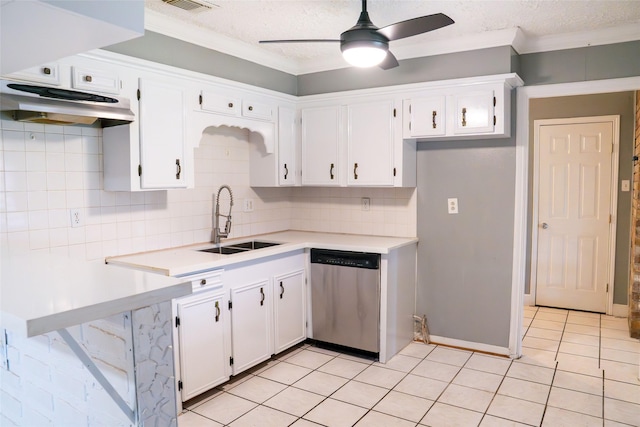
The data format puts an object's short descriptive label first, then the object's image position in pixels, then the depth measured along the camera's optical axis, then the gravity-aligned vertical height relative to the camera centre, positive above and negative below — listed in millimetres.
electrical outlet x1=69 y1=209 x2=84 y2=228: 2842 -179
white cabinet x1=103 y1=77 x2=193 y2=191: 2883 +281
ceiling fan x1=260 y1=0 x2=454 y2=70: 2490 +838
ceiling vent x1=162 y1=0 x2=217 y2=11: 2781 +1123
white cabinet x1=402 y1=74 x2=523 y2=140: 3465 +601
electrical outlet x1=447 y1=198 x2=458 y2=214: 3941 -155
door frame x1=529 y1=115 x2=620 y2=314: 4801 +163
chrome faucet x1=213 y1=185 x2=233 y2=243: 3724 -302
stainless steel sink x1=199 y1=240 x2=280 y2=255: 3717 -500
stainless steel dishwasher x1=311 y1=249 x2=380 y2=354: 3632 -902
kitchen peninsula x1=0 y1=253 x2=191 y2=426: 1093 -426
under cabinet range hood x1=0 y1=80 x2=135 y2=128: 2191 +423
